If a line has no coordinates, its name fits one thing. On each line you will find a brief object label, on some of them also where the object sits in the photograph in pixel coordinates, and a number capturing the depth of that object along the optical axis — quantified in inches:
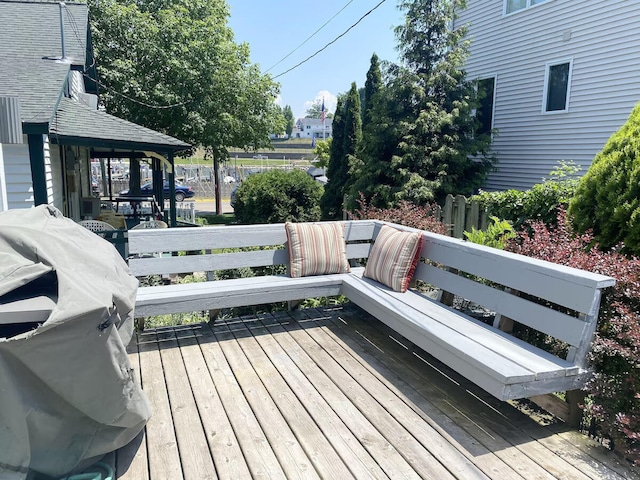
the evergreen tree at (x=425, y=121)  376.2
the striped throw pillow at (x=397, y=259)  149.6
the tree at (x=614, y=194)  127.6
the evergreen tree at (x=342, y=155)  573.0
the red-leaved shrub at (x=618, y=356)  88.4
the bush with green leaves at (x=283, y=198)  389.4
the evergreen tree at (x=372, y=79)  561.9
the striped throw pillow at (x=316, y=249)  162.6
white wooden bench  97.4
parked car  1119.5
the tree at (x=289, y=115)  4572.1
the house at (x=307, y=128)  4534.9
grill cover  71.8
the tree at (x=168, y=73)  624.1
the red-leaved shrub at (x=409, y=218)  202.1
